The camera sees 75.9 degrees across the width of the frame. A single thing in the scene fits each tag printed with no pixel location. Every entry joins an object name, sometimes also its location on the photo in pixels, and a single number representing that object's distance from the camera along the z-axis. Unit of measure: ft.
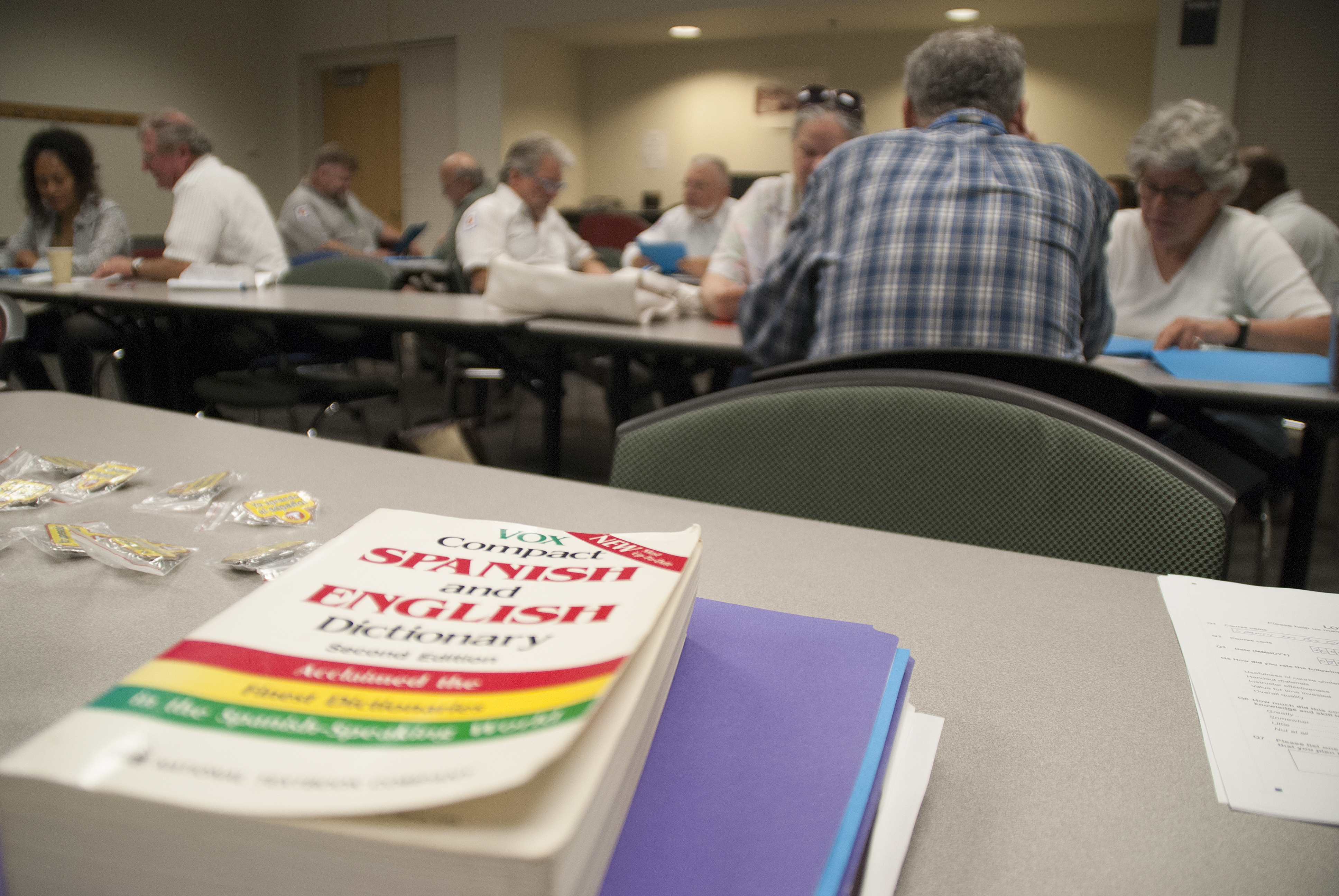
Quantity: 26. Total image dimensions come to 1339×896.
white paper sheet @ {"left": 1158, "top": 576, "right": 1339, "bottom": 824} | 1.27
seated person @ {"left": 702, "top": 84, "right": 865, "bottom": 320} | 10.12
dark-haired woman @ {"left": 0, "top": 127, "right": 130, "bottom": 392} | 12.92
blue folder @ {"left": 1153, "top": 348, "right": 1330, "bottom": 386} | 5.67
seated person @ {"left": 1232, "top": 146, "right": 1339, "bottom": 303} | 10.14
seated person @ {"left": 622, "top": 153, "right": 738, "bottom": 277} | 14.94
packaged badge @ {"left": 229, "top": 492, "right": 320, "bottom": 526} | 2.14
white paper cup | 10.10
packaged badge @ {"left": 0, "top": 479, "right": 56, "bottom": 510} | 2.19
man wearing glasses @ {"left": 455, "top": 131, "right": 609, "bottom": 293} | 12.96
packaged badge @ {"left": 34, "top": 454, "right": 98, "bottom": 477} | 2.46
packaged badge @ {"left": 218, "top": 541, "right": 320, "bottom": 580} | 1.84
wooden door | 30.45
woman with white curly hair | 6.66
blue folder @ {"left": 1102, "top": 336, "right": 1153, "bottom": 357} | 6.68
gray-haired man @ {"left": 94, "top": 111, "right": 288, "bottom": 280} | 11.28
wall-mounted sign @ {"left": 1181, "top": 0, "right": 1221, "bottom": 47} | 19.33
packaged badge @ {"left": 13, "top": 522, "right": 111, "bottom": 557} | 1.87
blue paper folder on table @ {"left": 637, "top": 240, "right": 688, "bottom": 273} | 10.14
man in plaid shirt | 4.97
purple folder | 0.94
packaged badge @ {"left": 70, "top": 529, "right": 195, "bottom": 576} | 1.83
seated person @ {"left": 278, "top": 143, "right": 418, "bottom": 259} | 19.13
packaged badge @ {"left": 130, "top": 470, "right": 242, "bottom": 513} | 2.26
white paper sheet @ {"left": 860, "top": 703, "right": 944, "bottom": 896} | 1.07
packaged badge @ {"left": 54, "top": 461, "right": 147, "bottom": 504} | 2.29
